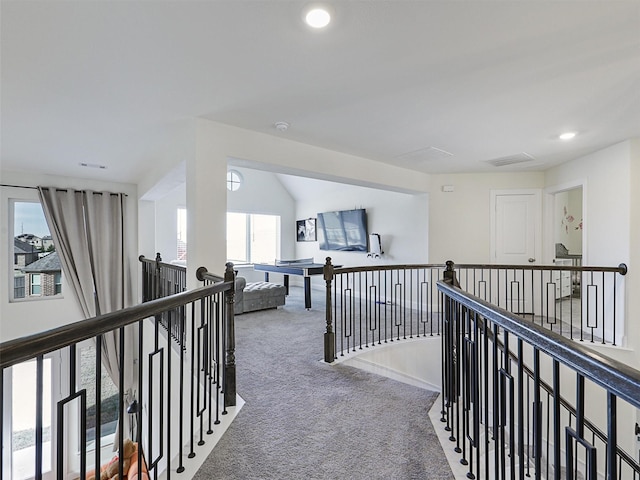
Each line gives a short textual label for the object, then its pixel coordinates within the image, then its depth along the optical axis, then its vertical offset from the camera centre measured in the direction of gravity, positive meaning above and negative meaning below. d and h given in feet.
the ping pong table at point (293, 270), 17.46 -1.89
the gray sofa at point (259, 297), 17.36 -3.29
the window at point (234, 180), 23.62 +4.11
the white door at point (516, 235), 16.49 +0.10
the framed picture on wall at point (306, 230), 25.81 +0.55
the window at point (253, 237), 25.09 -0.05
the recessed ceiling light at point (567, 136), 11.05 +3.47
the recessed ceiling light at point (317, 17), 5.24 +3.59
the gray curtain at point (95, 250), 16.06 -0.66
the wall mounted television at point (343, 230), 21.63 +0.46
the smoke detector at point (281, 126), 10.11 +3.46
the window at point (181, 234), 21.67 +0.18
